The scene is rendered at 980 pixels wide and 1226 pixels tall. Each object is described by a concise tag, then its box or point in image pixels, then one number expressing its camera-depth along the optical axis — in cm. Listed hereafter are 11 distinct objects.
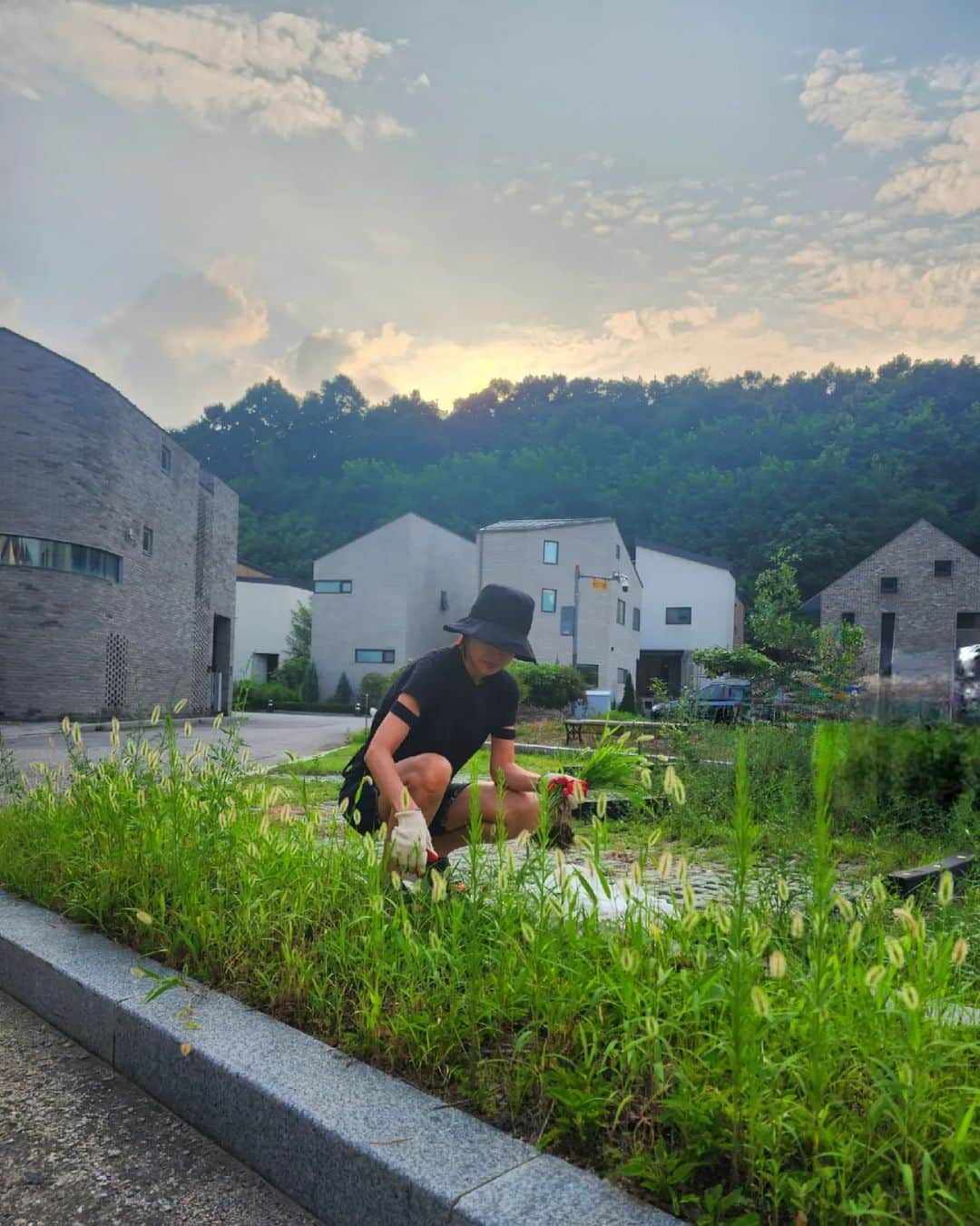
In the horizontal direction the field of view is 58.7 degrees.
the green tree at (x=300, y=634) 4559
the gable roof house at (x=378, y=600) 3756
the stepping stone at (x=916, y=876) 370
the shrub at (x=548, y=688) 2312
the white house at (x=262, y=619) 4703
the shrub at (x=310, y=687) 3856
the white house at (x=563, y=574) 3681
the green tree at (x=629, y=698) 3030
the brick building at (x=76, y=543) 2222
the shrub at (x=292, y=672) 4022
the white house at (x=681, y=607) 4503
